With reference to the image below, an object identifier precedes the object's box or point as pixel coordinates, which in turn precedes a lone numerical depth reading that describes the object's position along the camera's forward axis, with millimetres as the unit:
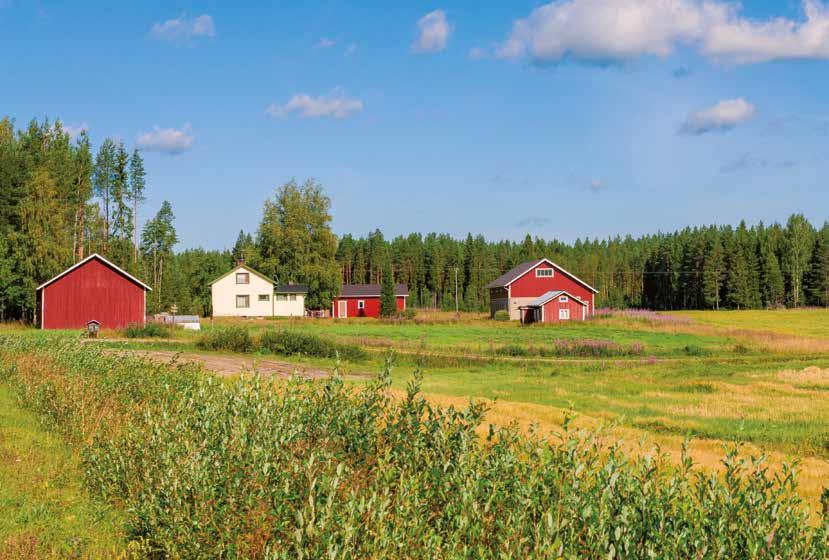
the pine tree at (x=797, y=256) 135375
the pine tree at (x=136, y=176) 87812
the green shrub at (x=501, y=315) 84250
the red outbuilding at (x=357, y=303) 102062
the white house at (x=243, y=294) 90188
